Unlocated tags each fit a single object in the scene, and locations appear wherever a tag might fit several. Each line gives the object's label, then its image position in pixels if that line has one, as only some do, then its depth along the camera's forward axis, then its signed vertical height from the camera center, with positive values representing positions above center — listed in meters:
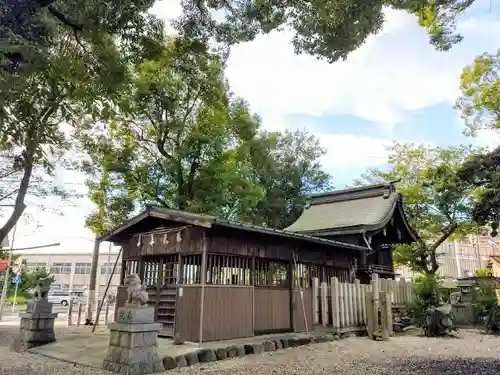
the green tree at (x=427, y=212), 20.69 +3.86
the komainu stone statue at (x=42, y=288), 9.67 -0.17
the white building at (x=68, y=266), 51.09 +1.99
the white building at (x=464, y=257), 48.31 +3.49
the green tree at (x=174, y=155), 17.75 +5.95
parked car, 36.00 -1.53
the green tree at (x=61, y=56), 4.62 +3.24
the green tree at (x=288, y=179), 27.34 +7.56
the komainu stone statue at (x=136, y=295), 7.23 -0.24
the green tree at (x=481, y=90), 17.67 +9.07
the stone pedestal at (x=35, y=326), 9.37 -1.07
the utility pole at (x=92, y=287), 15.42 -0.24
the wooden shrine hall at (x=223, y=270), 9.24 +0.35
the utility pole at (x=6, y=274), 20.36 +0.36
